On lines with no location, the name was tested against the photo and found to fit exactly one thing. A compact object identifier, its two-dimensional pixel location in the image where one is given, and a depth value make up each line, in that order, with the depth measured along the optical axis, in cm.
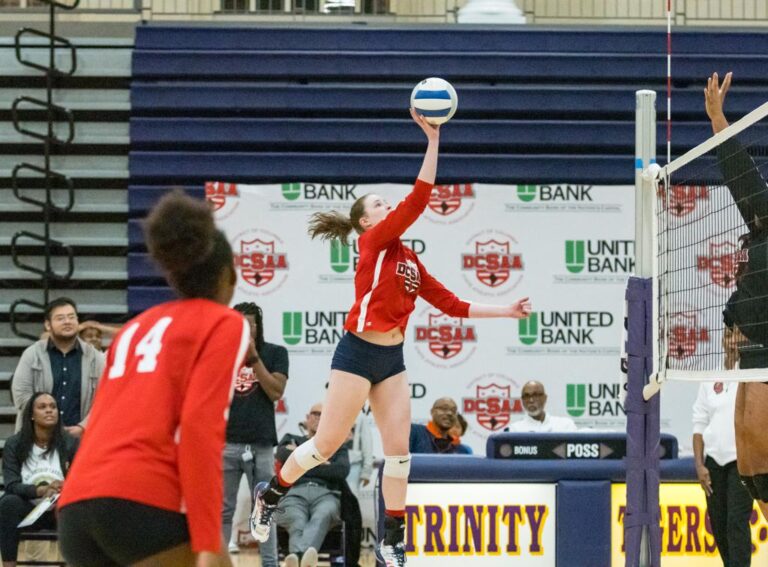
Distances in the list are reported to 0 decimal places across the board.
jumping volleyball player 1201
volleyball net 1092
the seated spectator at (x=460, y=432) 1951
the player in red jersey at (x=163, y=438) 591
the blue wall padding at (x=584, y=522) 1503
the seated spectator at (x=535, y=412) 1962
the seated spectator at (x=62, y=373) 1778
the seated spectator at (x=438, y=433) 1957
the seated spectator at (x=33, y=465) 1672
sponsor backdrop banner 2176
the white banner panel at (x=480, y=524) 1511
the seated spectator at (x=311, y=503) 1741
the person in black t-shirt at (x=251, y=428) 1680
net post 1257
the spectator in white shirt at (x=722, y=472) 1410
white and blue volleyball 1200
